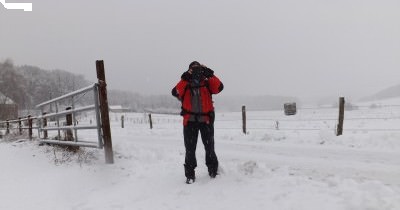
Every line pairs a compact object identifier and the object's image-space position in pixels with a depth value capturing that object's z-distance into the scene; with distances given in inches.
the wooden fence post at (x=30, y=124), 528.2
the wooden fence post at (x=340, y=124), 460.4
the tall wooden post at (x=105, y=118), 269.7
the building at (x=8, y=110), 1985.1
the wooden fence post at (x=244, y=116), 592.1
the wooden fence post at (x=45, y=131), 433.7
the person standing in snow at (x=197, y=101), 215.0
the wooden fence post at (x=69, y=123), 374.4
